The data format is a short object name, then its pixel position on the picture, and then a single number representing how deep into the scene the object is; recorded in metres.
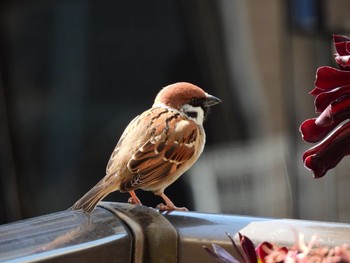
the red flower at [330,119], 1.76
